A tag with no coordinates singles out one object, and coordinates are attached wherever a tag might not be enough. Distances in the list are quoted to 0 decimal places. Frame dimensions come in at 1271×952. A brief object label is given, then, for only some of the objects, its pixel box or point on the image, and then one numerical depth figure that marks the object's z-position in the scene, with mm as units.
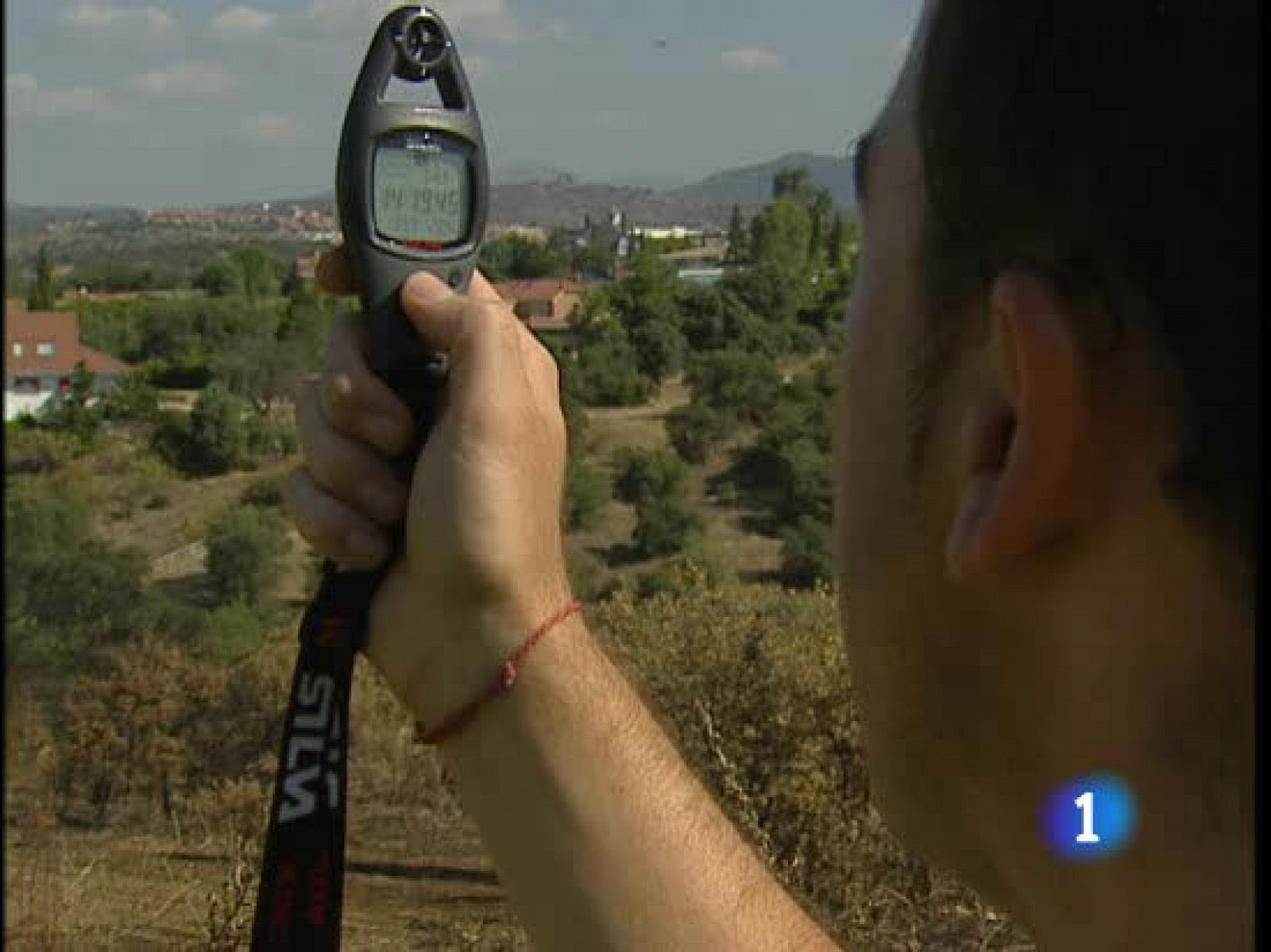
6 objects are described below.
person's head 794
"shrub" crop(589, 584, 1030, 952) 4609
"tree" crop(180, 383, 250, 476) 20734
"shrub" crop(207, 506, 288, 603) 15719
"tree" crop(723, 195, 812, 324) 27906
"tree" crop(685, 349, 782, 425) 25234
